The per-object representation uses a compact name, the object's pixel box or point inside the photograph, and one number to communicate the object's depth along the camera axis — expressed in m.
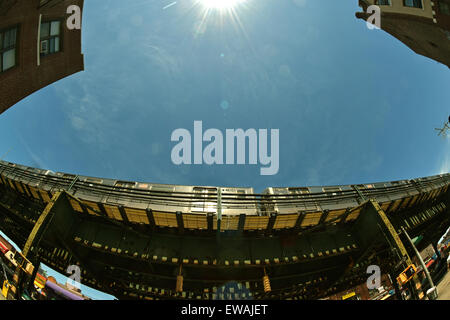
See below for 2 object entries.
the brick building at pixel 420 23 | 13.34
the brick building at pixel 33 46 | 10.76
